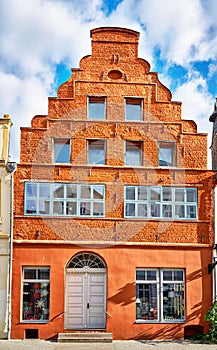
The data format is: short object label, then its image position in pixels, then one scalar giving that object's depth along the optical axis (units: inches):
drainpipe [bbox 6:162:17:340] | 790.4
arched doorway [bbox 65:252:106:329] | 807.1
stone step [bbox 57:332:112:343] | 771.4
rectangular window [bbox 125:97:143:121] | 867.4
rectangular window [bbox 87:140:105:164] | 851.4
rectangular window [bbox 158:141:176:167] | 860.6
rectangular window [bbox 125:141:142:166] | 856.3
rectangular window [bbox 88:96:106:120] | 862.5
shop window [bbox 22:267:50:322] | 802.2
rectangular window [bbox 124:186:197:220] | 837.8
